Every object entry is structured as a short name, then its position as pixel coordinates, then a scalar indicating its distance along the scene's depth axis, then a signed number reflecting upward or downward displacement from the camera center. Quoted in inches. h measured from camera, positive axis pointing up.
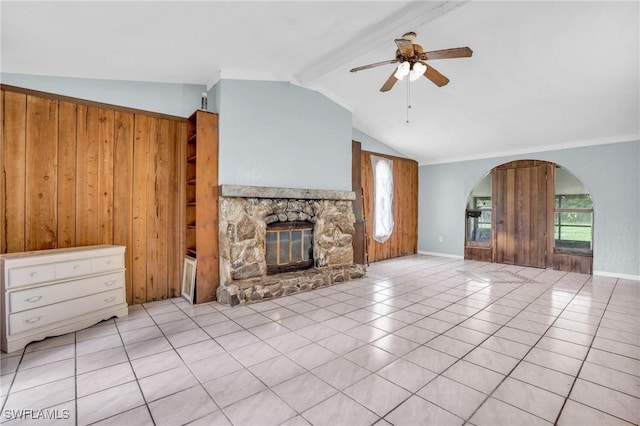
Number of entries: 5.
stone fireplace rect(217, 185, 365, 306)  146.3 -17.1
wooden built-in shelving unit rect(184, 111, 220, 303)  143.5 +4.0
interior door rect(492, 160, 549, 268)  232.1 -1.1
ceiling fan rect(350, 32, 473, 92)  105.0 +56.5
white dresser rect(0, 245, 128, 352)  95.4 -28.7
